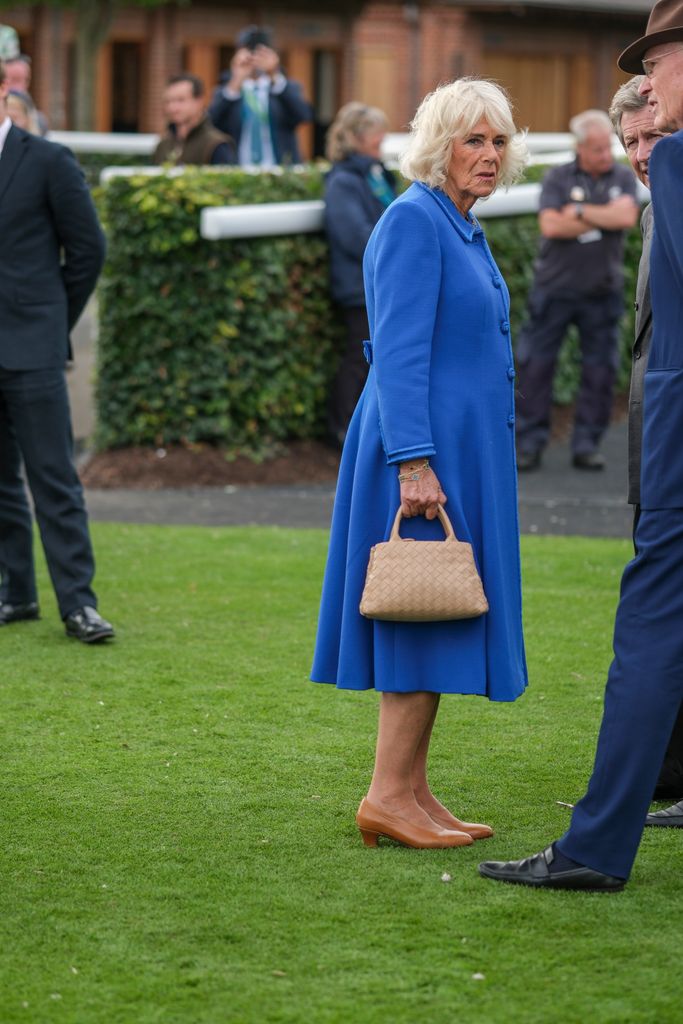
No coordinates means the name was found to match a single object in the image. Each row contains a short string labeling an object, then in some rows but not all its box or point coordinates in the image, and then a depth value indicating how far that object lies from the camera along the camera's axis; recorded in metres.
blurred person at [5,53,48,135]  14.16
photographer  14.19
